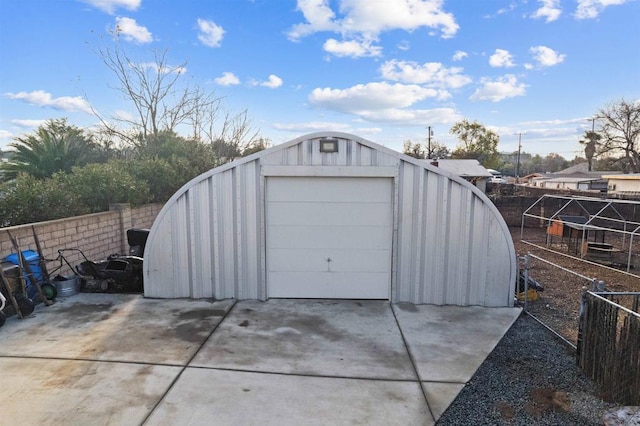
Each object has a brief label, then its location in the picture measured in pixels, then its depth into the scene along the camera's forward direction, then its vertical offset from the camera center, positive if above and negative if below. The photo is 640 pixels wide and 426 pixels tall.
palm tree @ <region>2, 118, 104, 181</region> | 10.37 +0.73
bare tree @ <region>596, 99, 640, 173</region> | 35.53 +4.72
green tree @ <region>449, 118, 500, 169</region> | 43.52 +4.48
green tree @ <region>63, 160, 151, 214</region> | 8.09 -0.16
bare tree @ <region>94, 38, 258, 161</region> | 14.72 +3.36
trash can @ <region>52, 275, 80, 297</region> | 6.11 -1.75
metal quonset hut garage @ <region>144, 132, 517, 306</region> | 5.79 -0.86
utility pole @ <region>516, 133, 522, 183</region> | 54.91 +5.66
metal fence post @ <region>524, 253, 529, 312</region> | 5.63 -1.53
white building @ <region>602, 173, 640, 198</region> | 26.18 -0.33
